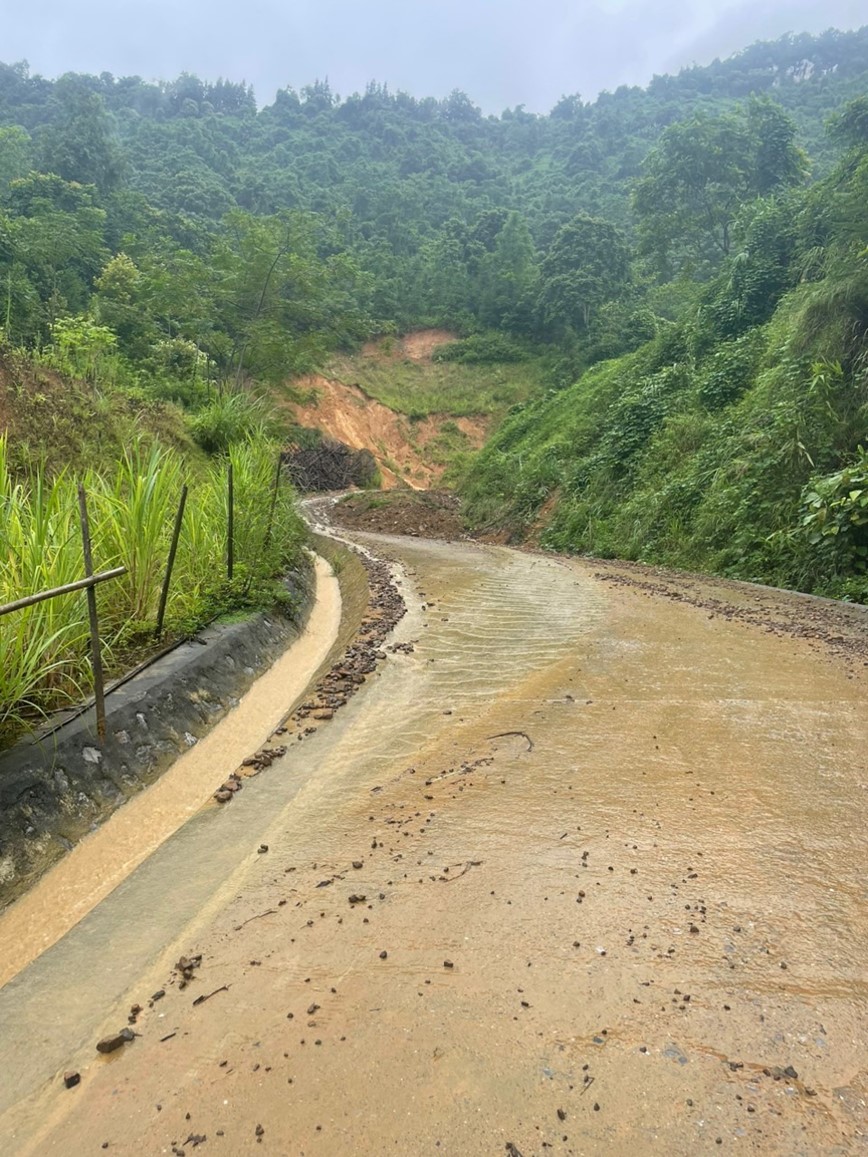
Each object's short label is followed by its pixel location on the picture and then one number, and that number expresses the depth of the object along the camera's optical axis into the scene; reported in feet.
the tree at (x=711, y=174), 92.73
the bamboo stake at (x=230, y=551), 20.32
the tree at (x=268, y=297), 78.84
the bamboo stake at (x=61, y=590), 8.51
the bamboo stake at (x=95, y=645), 11.12
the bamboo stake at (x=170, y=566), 15.47
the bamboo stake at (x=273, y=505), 26.08
